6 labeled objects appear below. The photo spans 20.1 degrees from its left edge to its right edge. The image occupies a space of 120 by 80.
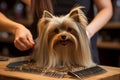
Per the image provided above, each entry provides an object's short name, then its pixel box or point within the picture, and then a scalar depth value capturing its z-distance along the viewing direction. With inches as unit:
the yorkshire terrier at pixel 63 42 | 49.6
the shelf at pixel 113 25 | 116.1
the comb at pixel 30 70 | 46.1
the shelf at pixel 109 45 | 117.2
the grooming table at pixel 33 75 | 45.5
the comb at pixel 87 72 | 45.2
